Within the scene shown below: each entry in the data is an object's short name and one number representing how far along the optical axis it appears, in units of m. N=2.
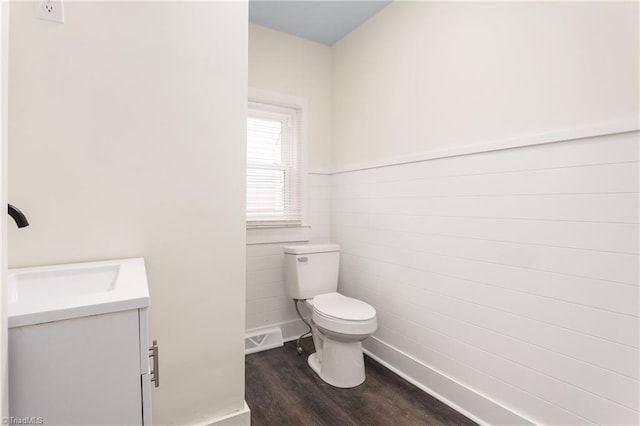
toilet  1.80
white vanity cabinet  0.64
